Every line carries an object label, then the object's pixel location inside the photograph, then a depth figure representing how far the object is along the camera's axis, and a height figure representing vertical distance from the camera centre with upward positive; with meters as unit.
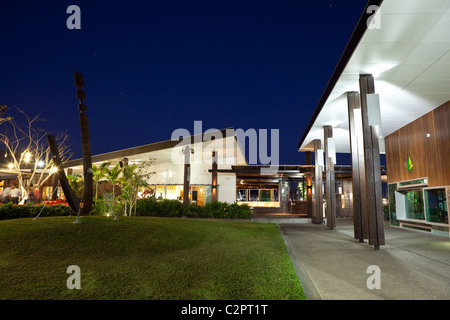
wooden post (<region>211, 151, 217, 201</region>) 17.75 +1.36
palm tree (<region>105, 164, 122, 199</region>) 13.85 +1.08
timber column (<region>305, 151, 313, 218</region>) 17.34 +0.07
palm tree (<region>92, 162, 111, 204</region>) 13.49 +1.16
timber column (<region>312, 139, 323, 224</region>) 14.72 +0.70
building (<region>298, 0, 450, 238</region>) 5.64 +3.25
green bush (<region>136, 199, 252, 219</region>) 15.43 -0.73
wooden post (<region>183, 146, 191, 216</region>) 16.27 +1.09
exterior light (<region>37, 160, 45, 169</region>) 16.87 +1.98
